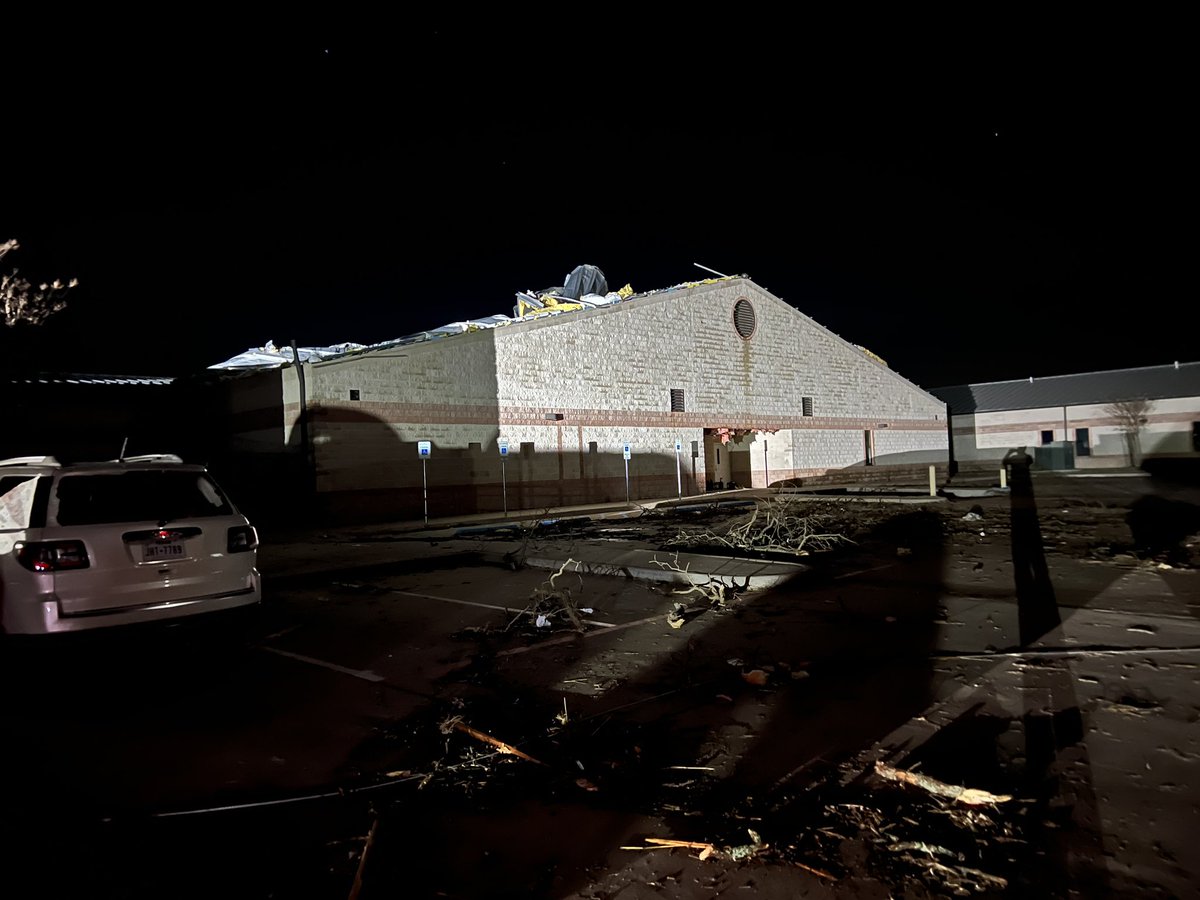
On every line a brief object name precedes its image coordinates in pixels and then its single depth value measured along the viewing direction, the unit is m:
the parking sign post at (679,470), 28.28
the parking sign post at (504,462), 22.69
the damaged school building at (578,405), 19.91
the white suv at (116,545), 4.84
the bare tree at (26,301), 19.12
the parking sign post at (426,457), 18.56
